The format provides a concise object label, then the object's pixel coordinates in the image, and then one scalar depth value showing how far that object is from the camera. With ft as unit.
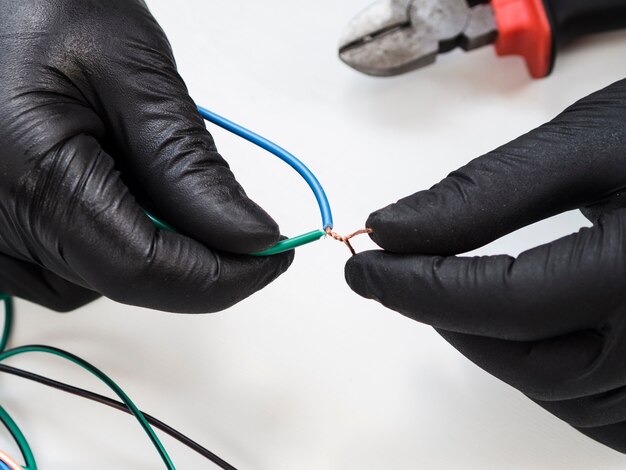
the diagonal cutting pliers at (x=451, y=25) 1.43
